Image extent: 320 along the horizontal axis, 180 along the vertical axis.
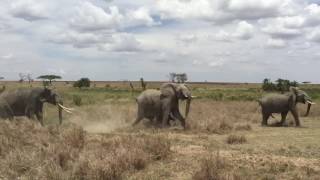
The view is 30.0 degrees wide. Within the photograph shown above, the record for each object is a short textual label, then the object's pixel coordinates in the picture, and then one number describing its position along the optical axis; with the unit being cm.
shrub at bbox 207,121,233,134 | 2367
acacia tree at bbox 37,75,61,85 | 12569
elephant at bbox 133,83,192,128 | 2588
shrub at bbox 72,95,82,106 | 4432
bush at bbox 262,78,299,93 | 7319
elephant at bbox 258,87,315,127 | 2964
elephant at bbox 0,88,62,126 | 2591
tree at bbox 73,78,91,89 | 11462
